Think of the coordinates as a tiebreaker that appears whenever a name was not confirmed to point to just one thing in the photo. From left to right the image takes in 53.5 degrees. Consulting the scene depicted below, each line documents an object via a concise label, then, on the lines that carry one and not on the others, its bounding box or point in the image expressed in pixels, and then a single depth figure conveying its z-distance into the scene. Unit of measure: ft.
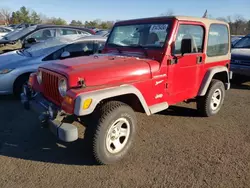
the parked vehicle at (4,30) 70.13
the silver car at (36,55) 18.48
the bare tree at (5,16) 219.41
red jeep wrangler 10.32
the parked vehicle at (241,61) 25.62
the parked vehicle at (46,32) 31.27
